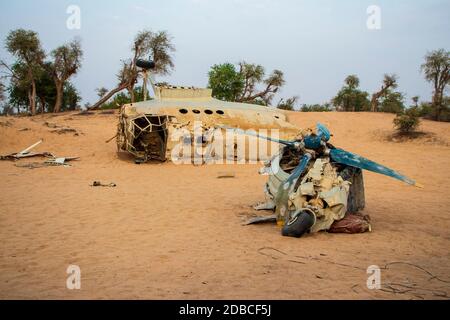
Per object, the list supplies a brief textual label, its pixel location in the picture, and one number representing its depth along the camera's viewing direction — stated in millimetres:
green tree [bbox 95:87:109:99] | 36906
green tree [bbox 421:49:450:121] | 27200
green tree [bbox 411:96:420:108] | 33219
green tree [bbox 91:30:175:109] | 30484
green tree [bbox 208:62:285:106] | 32125
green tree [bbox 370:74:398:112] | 30391
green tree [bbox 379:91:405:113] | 32688
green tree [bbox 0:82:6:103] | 30797
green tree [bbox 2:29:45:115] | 30672
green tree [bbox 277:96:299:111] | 35934
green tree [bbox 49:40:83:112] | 31578
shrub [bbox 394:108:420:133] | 19984
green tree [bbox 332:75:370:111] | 35344
